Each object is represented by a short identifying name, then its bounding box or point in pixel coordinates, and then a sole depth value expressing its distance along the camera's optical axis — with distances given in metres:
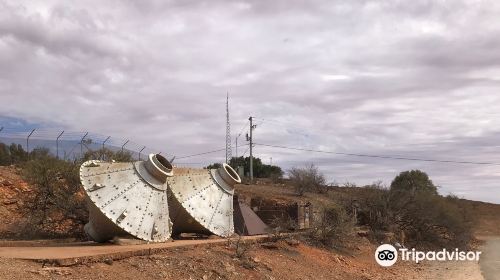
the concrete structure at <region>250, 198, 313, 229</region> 25.74
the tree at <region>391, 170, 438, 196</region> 56.16
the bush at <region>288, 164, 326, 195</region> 48.19
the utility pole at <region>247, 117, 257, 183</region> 50.56
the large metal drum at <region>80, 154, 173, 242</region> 13.70
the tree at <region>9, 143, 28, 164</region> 34.09
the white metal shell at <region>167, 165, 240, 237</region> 16.98
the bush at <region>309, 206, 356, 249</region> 20.84
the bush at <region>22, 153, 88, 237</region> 19.91
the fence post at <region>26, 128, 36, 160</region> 29.61
